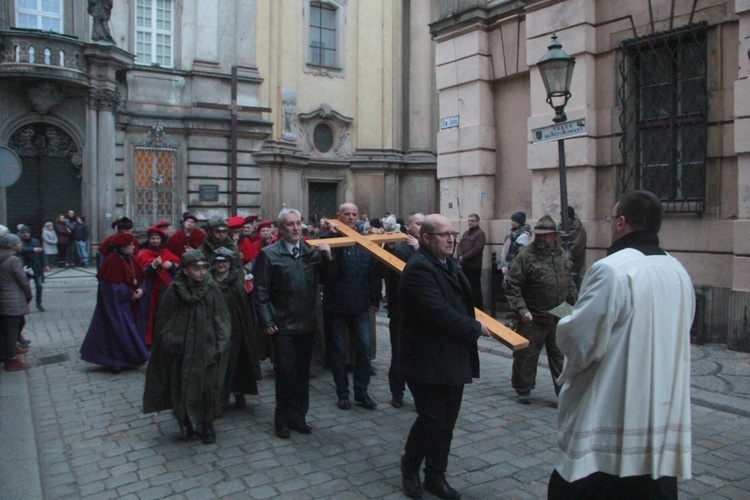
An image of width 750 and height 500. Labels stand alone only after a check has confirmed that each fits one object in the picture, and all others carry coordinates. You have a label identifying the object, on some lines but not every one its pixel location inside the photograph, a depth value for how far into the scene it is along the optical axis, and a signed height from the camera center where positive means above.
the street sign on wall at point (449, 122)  12.73 +2.05
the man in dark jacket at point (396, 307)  6.46 -0.86
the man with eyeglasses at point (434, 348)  4.18 -0.81
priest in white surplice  2.93 -0.65
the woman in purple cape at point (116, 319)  8.13 -1.18
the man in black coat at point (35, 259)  12.87 -0.67
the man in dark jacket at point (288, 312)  5.59 -0.75
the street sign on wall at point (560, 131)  7.50 +1.13
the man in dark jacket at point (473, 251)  11.29 -0.45
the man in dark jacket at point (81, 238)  19.88 -0.37
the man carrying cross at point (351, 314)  6.46 -0.89
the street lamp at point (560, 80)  7.66 +1.73
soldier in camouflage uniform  6.35 -0.64
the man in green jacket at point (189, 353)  5.40 -1.07
